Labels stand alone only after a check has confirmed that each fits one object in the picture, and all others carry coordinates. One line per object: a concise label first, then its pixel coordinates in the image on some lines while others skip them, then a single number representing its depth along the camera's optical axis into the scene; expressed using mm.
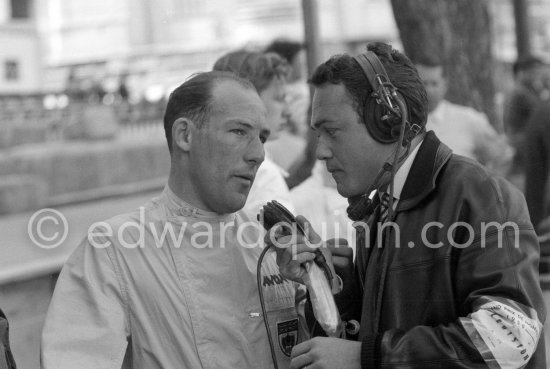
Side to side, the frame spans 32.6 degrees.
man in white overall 2674
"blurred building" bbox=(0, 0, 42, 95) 32844
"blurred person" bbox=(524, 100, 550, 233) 9273
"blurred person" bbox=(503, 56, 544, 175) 10141
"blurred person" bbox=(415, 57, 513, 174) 6773
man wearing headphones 2379
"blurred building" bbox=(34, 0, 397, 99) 39781
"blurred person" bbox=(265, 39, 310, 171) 6125
